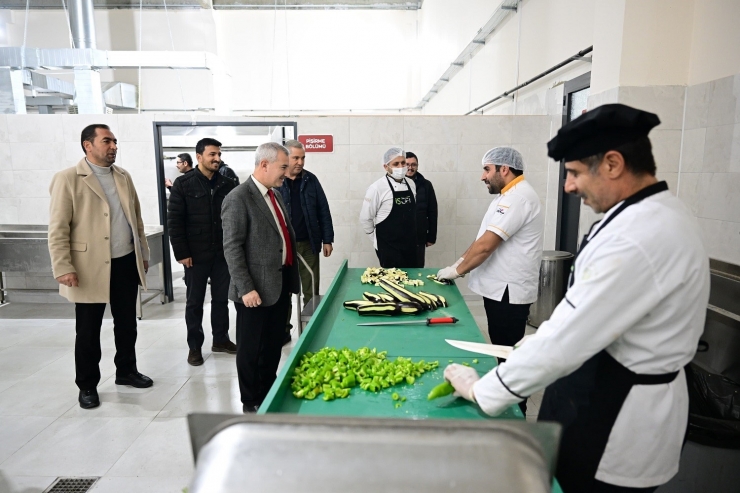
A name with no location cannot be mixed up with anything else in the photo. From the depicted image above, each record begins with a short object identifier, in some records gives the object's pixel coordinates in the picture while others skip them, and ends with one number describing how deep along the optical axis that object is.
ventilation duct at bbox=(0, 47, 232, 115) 6.20
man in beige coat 2.88
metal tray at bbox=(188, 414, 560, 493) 0.61
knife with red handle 2.29
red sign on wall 5.29
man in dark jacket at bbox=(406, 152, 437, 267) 4.70
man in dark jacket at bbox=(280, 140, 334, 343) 4.20
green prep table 1.50
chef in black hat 1.10
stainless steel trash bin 4.22
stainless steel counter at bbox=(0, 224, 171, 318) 4.73
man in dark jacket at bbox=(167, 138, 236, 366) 3.65
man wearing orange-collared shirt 2.54
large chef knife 1.71
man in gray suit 2.63
